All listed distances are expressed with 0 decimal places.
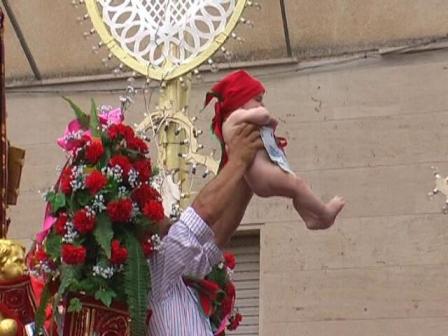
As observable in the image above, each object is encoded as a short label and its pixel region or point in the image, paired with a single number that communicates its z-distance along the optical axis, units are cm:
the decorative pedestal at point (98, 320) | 533
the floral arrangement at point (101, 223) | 531
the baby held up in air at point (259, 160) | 542
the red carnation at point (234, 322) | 610
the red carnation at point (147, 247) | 538
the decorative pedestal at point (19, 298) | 570
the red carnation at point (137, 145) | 554
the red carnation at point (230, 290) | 602
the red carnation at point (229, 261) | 613
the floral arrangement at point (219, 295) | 557
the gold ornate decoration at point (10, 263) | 569
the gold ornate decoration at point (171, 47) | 707
